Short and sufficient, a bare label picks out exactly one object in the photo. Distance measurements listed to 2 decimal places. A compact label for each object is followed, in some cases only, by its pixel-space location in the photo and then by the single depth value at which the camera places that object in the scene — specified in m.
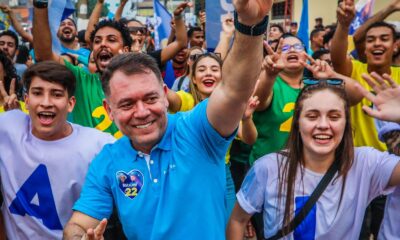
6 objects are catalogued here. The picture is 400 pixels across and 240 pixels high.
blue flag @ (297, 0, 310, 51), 6.15
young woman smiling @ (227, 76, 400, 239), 2.46
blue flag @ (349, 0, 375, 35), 7.26
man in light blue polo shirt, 1.89
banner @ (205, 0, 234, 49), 4.79
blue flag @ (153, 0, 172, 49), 7.45
